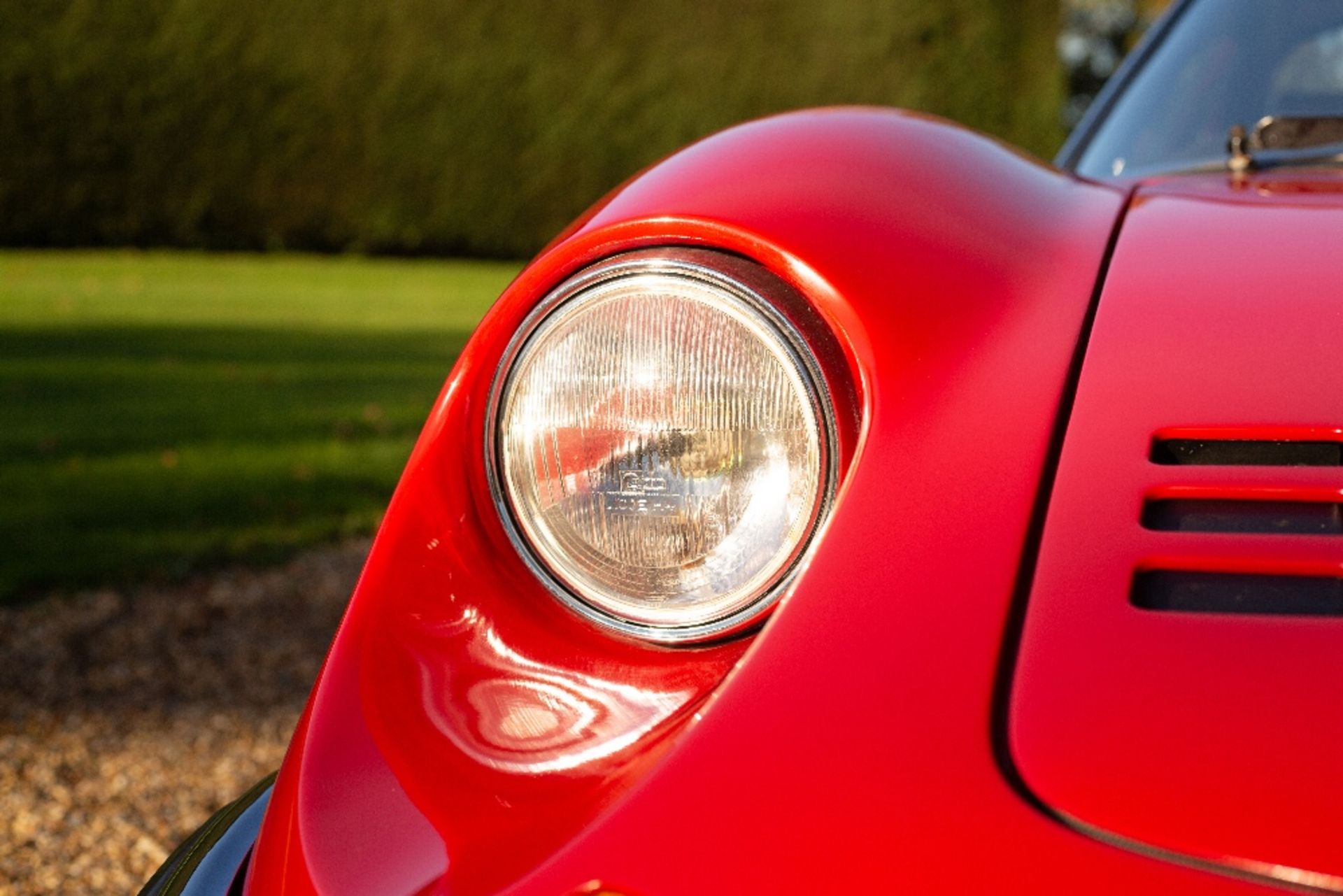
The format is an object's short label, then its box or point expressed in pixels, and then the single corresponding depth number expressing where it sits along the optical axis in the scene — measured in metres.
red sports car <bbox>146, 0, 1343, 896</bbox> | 0.67
